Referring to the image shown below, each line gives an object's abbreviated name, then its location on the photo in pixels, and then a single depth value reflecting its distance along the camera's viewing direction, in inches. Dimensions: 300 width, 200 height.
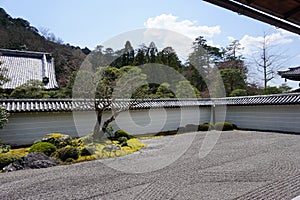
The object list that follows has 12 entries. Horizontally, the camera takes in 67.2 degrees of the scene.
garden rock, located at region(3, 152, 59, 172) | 199.6
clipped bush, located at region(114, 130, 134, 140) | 343.8
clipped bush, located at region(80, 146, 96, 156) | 248.2
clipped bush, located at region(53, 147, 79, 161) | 229.0
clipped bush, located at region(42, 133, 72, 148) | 277.8
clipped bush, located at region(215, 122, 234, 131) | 451.4
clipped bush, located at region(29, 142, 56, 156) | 244.2
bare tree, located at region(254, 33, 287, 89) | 721.0
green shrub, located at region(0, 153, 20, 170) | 206.8
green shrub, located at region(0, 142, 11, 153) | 265.8
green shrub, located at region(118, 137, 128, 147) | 303.8
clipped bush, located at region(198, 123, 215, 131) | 447.2
